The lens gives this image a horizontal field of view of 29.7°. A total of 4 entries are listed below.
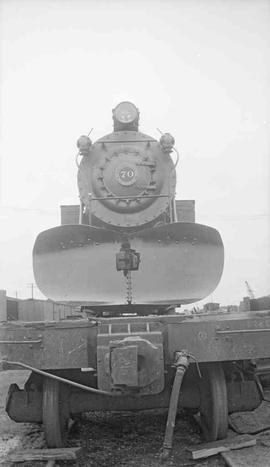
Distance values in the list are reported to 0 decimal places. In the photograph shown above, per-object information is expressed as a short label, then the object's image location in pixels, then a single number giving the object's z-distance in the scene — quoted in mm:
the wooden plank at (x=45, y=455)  3821
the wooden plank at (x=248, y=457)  3536
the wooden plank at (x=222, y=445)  3839
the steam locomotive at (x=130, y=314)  3744
